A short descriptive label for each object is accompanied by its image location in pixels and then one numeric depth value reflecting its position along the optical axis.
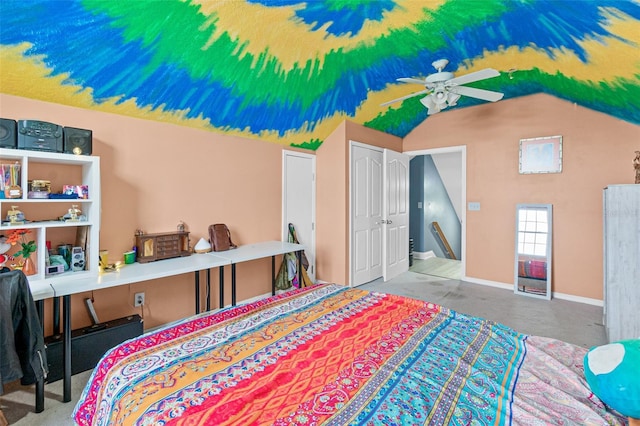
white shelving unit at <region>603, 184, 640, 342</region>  2.48
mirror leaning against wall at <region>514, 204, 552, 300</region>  3.88
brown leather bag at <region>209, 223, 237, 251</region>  3.21
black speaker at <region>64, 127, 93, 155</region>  2.13
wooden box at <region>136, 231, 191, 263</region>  2.68
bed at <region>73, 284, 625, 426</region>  0.97
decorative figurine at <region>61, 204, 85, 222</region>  2.21
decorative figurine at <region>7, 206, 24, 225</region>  1.97
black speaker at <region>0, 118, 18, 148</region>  1.88
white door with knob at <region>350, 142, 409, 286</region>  4.27
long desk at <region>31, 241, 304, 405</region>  1.91
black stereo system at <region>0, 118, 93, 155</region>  1.90
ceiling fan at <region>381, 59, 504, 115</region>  2.57
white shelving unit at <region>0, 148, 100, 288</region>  1.96
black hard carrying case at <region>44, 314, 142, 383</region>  2.11
